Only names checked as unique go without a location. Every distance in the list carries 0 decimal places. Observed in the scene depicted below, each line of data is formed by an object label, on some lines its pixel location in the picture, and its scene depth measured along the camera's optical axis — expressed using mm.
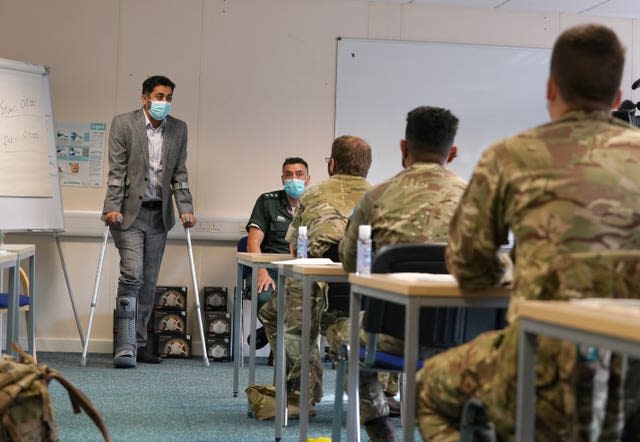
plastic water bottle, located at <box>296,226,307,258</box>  4121
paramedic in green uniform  6328
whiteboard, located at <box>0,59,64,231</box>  6457
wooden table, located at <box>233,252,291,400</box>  4547
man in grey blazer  6426
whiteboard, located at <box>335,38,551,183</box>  7359
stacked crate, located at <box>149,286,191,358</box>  6863
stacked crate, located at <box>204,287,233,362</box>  6816
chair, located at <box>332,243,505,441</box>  2795
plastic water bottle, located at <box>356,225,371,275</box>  2961
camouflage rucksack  2428
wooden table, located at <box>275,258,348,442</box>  3390
